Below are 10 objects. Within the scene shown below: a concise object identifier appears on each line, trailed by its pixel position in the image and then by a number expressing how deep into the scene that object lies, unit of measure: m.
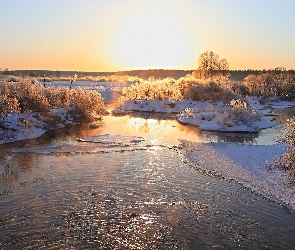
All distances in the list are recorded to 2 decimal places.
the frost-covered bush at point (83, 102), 40.47
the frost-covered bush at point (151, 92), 61.75
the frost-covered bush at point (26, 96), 35.84
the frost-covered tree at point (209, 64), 96.38
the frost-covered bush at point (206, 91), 59.69
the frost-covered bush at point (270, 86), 80.77
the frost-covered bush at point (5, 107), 28.95
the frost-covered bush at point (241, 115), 37.00
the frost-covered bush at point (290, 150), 15.09
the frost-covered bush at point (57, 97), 41.47
